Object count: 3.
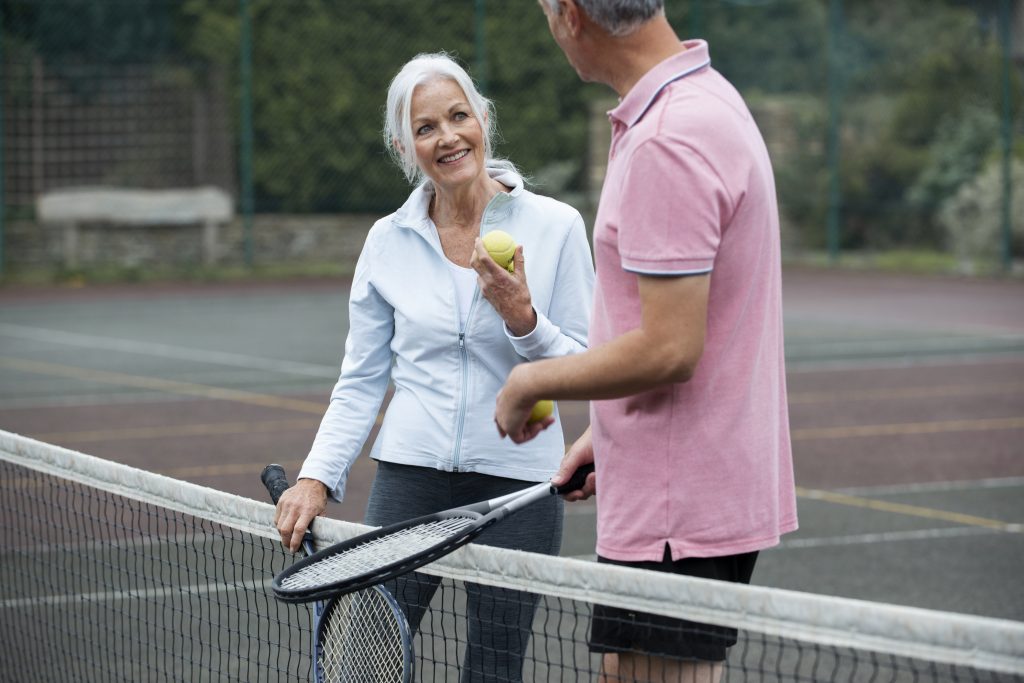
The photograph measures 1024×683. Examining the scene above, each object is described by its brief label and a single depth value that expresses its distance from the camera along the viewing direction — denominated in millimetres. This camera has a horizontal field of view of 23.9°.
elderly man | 3615
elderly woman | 5391
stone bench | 34561
